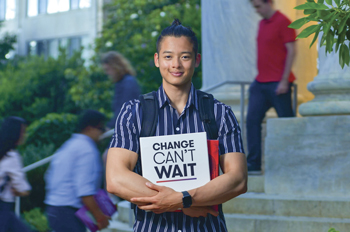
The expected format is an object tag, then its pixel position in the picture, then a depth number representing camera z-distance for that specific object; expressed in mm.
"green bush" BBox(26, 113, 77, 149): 15273
